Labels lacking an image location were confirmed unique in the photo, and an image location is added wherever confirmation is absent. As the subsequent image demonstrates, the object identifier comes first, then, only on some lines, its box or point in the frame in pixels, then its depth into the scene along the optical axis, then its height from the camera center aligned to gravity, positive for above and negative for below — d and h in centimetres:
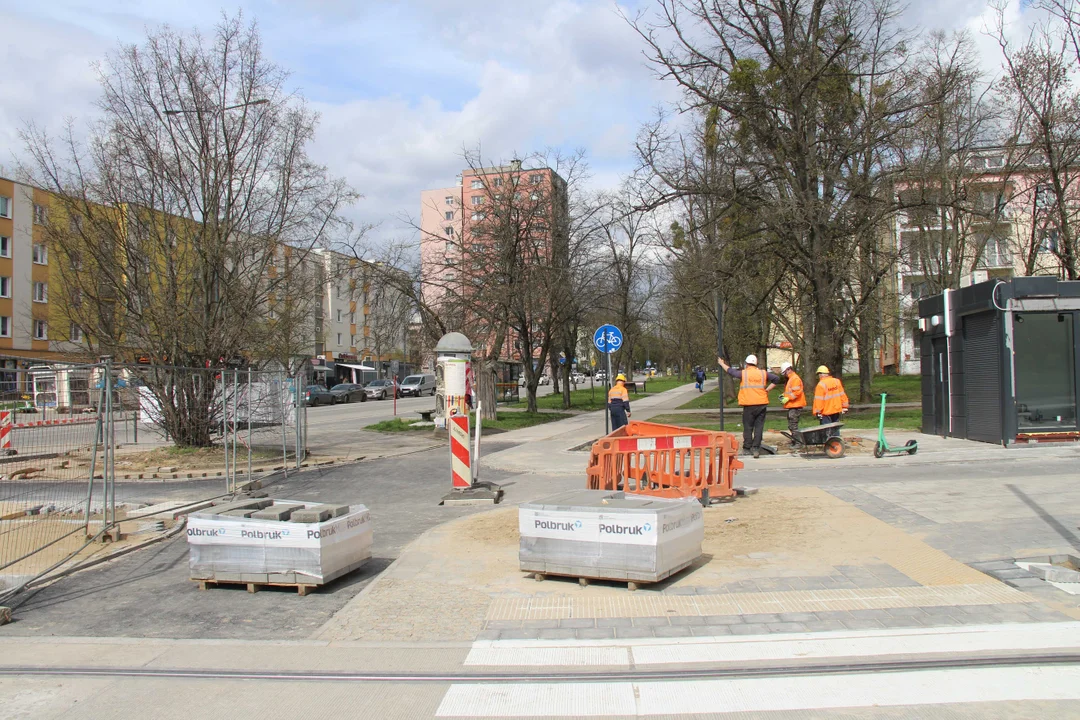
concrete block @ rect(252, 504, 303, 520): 723 -116
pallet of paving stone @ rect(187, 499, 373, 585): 701 -142
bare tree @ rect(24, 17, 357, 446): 1716 +336
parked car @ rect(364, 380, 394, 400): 6000 -16
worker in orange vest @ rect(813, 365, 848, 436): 1455 -30
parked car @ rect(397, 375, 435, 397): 5872 +5
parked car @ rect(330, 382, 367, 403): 5484 -35
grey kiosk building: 1545 +45
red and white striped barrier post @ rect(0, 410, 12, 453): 1165 -52
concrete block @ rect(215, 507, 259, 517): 735 -116
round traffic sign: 1828 +110
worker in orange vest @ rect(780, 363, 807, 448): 1530 -31
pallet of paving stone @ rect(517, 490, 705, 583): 666 -133
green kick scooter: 1484 -127
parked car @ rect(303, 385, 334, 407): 5115 -50
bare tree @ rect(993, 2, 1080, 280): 2406 +814
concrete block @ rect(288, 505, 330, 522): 710 -115
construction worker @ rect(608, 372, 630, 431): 1741 -39
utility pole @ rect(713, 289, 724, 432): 1592 +119
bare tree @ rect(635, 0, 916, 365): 2262 +770
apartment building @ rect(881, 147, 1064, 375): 2762 +594
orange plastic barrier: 1079 -112
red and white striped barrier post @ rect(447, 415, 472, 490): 1206 -104
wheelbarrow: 1510 -109
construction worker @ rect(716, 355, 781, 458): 1438 -30
